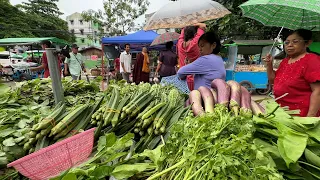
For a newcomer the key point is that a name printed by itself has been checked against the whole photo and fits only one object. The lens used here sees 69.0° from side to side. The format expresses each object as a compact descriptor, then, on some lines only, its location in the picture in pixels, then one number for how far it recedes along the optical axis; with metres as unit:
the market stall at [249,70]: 9.11
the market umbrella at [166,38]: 8.55
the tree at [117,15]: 18.86
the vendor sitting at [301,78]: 2.24
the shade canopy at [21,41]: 12.02
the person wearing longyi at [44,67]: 5.24
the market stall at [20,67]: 12.39
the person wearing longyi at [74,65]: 6.72
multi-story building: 65.44
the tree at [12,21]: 24.50
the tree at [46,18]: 32.94
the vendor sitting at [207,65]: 2.57
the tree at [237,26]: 7.09
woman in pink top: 3.34
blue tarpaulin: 10.97
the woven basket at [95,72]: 15.00
